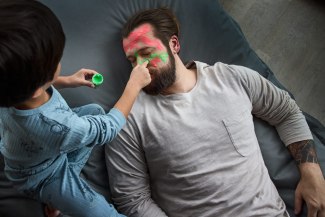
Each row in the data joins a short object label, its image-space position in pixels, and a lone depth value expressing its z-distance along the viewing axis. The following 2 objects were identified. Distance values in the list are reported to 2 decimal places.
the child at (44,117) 0.70
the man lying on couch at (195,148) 1.16
